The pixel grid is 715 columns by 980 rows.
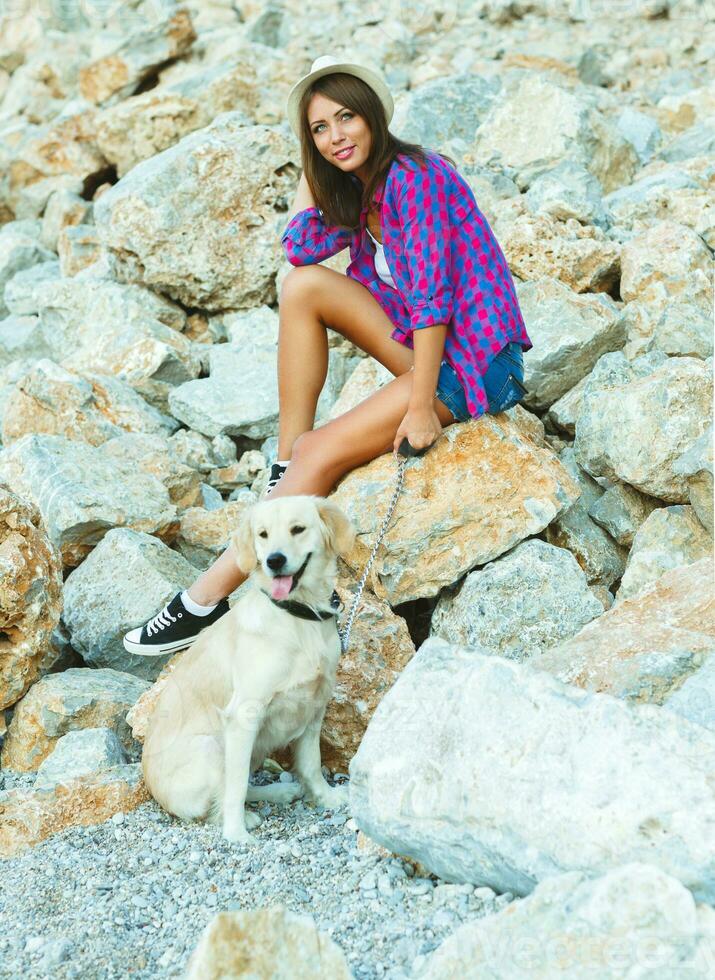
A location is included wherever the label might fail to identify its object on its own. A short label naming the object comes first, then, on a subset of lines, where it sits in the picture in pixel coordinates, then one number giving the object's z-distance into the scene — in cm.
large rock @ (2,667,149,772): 455
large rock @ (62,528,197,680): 504
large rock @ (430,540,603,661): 446
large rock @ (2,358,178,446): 630
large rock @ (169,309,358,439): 648
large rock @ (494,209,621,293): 625
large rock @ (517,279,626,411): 555
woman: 432
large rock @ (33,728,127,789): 413
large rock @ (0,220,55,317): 940
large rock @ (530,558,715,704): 346
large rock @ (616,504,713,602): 467
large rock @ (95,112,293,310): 746
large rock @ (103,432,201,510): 589
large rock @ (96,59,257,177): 952
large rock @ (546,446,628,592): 495
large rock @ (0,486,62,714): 464
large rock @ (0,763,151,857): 372
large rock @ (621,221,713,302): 602
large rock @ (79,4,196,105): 1175
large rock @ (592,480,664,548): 507
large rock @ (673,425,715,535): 467
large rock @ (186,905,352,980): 235
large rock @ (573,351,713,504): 486
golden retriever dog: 366
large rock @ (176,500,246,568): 559
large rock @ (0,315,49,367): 813
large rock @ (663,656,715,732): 309
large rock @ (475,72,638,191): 774
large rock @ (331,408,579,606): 457
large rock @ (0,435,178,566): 537
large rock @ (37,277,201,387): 699
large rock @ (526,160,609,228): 671
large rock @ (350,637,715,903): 249
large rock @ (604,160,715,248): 666
